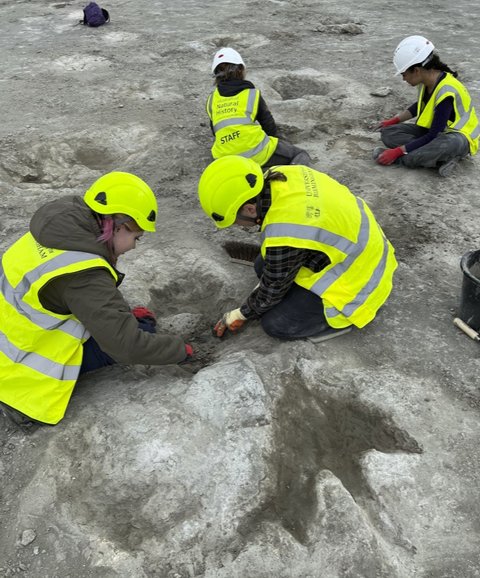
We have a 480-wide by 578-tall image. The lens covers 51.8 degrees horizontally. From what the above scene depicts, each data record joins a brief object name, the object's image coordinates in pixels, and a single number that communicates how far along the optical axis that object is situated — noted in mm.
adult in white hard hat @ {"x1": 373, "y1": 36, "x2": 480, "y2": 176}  4641
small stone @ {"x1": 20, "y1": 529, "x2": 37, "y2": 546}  2211
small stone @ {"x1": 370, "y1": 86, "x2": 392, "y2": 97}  6590
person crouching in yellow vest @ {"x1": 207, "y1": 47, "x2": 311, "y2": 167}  4633
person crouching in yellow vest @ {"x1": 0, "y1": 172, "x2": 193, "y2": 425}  2312
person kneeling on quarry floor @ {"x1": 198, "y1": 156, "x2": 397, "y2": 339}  2752
